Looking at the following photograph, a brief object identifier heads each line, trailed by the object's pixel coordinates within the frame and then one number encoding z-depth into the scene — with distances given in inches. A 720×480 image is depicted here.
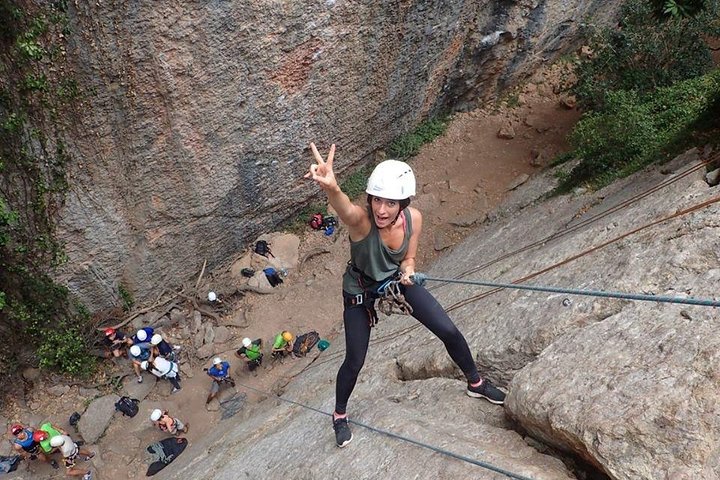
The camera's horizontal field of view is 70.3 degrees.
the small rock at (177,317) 370.0
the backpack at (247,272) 396.8
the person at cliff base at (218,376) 323.3
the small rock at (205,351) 354.0
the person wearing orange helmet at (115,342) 339.9
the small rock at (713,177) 179.0
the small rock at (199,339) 360.8
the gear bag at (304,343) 344.8
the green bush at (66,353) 317.1
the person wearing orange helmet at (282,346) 338.6
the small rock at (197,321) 368.8
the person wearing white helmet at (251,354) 331.6
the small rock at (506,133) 493.7
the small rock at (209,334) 362.9
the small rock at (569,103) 501.0
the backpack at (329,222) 427.2
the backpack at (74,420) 313.5
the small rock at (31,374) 327.6
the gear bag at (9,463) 289.9
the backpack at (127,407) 316.2
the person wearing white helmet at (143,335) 332.8
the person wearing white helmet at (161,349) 333.5
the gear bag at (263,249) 408.2
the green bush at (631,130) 292.2
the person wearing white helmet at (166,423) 295.6
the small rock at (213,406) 323.9
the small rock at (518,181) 443.2
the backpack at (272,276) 394.3
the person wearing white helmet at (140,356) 330.0
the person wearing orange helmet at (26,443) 283.0
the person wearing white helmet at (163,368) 322.7
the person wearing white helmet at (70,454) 283.6
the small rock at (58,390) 328.5
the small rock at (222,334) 364.5
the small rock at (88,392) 329.7
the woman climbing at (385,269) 130.6
